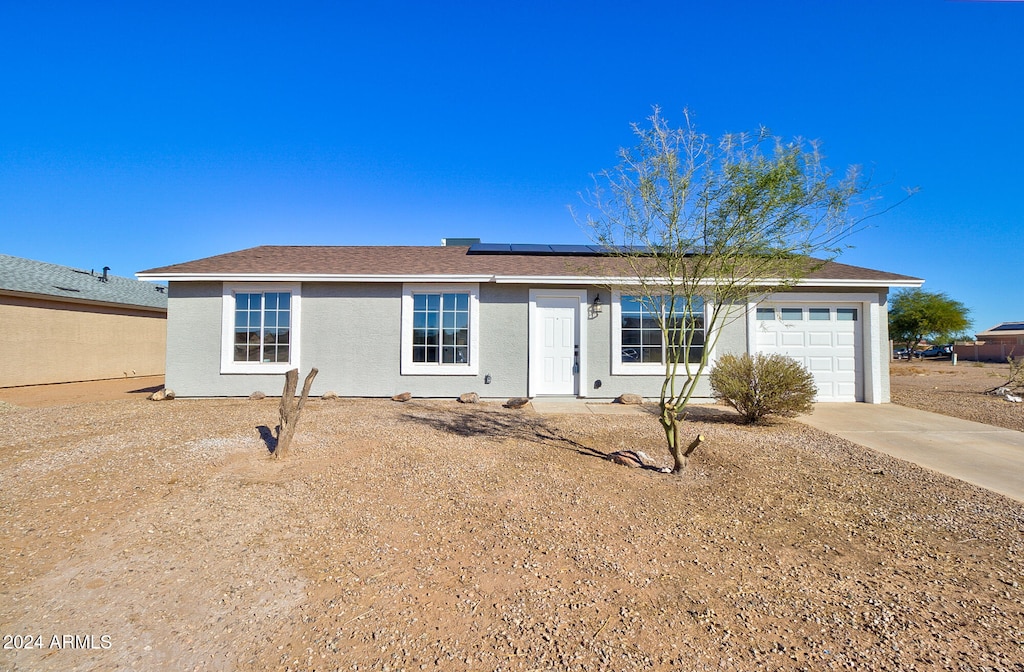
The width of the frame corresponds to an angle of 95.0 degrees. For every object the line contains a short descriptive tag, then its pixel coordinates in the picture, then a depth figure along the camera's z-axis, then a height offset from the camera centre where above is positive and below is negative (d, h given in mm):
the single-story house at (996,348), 31453 +330
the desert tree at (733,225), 4902 +1379
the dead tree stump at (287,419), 5676 -878
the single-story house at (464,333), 10234 +355
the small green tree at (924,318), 36000 +2658
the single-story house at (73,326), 13016 +629
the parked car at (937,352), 40675 +32
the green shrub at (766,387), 7750 -601
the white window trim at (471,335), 10320 +296
